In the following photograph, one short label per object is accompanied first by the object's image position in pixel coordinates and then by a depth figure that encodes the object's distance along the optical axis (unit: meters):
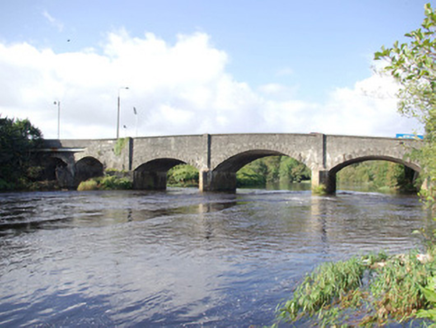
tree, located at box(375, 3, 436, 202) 4.23
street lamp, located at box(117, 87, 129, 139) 45.10
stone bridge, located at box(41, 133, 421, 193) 31.77
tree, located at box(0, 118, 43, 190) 38.38
